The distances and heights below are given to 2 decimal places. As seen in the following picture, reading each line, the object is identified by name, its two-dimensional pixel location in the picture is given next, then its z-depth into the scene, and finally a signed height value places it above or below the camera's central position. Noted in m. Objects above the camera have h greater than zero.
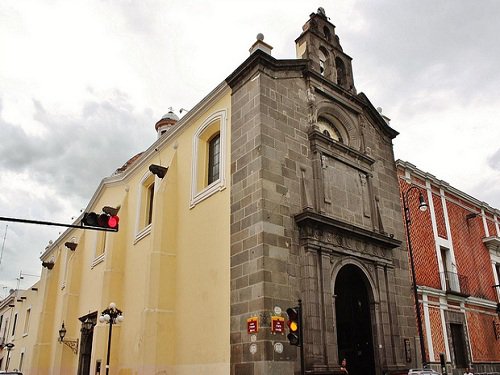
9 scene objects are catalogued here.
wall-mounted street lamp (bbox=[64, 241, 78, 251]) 26.11 +6.32
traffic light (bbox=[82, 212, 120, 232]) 9.20 +2.69
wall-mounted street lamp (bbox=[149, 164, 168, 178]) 17.33 +6.71
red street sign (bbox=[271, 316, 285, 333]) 11.41 +0.95
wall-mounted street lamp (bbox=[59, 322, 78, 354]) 23.09 +1.28
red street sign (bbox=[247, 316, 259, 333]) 11.40 +0.95
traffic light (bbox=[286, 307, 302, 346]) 10.36 +0.87
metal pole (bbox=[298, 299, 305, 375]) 10.51 +0.33
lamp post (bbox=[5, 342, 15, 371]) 32.04 +1.00
